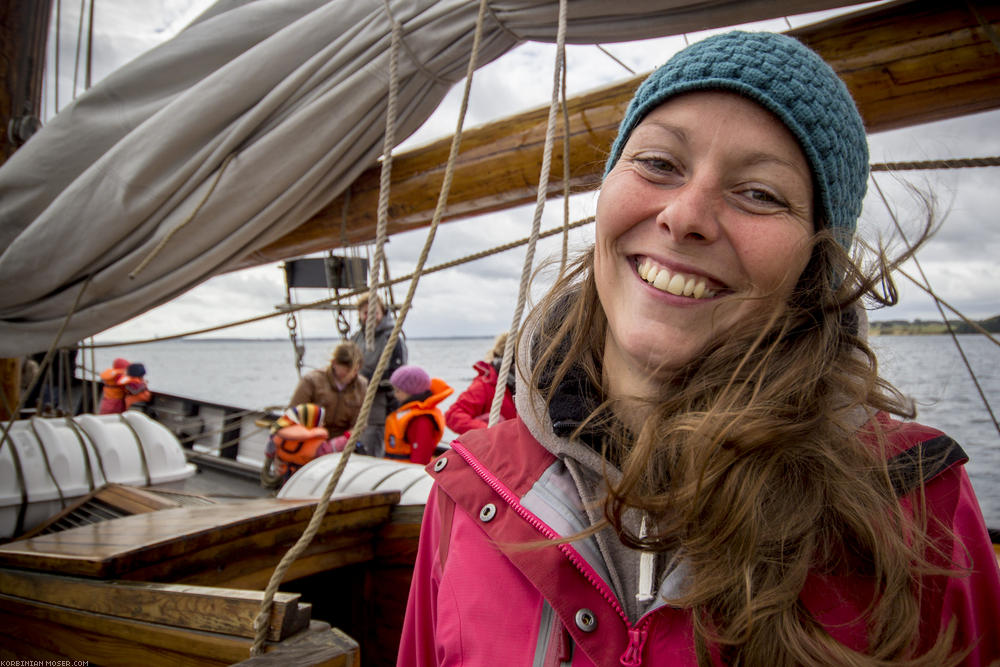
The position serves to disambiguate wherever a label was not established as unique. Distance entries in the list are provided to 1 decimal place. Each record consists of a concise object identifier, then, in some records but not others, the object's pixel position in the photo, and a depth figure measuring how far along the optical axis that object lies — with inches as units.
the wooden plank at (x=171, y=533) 69.2
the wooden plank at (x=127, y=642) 50.9
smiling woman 31.0
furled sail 92.8
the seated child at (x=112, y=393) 321.7
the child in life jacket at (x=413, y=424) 188.4
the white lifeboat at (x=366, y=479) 111.8
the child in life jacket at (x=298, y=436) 200.5
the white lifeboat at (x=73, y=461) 119.2
